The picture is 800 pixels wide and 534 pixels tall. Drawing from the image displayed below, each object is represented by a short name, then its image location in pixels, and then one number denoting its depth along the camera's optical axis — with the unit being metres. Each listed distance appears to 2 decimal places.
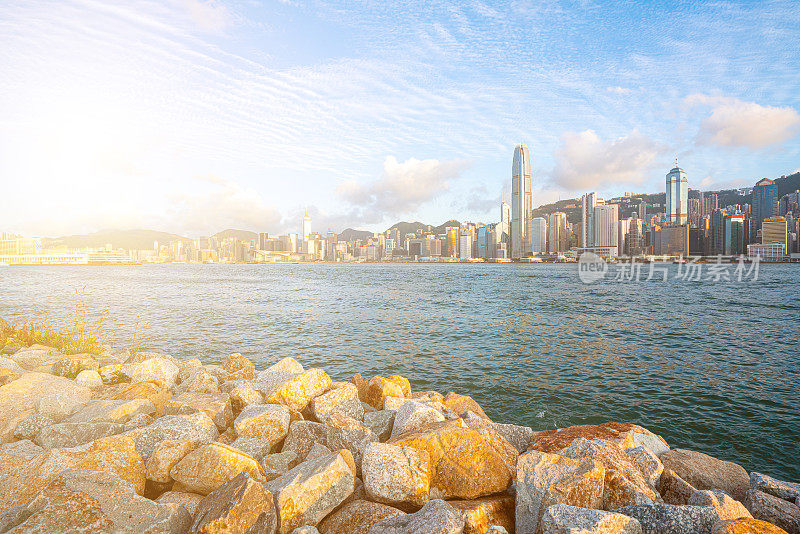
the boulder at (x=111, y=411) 6.47
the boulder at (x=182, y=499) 4.29
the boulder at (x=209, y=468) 4.52
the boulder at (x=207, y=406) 6.68
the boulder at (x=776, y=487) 4.71
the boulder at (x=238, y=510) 3.64
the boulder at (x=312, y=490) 4.00
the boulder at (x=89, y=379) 9.59
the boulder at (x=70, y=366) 10.68
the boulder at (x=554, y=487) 4.06
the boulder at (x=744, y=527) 3.31
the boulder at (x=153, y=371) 9.83
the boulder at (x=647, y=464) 5.02
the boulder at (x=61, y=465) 4.28
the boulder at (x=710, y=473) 5.64
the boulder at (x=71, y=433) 5.80
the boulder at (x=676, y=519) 3.55
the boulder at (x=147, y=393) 7.62
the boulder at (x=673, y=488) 4.84
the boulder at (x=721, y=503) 3.86
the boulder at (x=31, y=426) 6.09
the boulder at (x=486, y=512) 3.91
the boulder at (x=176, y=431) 5.38
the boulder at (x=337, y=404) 6.99
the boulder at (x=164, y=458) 4.71
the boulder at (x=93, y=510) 3.47
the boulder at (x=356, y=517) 4.05
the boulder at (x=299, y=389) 7.01
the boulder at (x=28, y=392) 7.22
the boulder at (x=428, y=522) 3.56
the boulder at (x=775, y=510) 4.16
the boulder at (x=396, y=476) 4.38
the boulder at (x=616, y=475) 4.18
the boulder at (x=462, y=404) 8.90
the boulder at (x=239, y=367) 10.24
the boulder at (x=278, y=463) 5.15
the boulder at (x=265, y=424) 5.90
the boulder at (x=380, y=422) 6.64
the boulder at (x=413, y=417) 6.19
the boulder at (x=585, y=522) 3.40
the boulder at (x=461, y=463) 4.75
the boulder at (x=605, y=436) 5.91
